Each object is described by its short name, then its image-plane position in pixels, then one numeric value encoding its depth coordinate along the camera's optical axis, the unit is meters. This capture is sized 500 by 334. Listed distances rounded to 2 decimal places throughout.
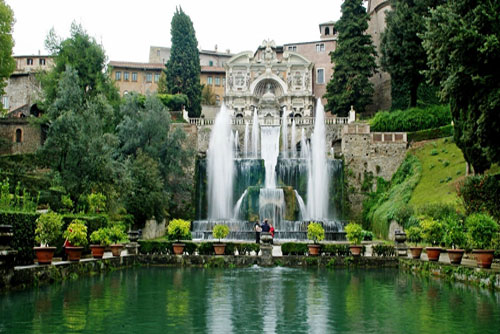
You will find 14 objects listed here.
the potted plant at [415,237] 17.16
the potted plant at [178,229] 19.19
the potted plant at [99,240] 15.99
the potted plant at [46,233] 12.35
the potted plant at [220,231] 19.12
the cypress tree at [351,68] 43.62
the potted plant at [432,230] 16.41
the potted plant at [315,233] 18.38
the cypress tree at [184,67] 48.75
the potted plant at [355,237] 18.05
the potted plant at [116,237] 17.09
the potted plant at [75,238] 14.12
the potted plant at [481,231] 13.18
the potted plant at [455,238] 14.32
